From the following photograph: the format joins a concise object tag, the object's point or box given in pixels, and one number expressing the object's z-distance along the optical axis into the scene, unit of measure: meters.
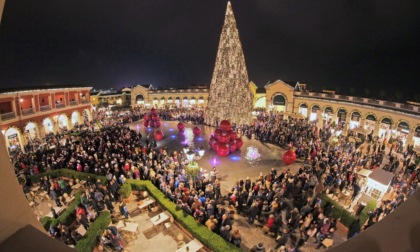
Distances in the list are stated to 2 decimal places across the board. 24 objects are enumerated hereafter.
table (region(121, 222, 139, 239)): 9.34
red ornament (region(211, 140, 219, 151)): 18.03
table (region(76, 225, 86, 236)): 8.86
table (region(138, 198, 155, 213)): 11.09
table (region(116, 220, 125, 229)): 10.17
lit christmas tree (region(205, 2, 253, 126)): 20.08
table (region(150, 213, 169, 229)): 9.79
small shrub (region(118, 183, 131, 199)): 12.09
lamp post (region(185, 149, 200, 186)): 12.64
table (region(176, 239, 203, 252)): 8.23
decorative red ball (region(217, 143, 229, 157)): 17.56
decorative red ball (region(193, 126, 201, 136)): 23.56
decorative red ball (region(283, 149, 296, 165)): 15.96
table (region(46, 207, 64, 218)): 10.75
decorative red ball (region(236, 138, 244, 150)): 18.92
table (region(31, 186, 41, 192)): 13.15
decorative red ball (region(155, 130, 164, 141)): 22.71
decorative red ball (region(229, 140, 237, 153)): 18.31
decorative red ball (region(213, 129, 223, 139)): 17.44
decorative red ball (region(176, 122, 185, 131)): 24.96
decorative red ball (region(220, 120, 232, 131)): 17.30
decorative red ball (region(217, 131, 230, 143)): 17.30
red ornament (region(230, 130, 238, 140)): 17.93
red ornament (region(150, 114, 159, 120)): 27.70
